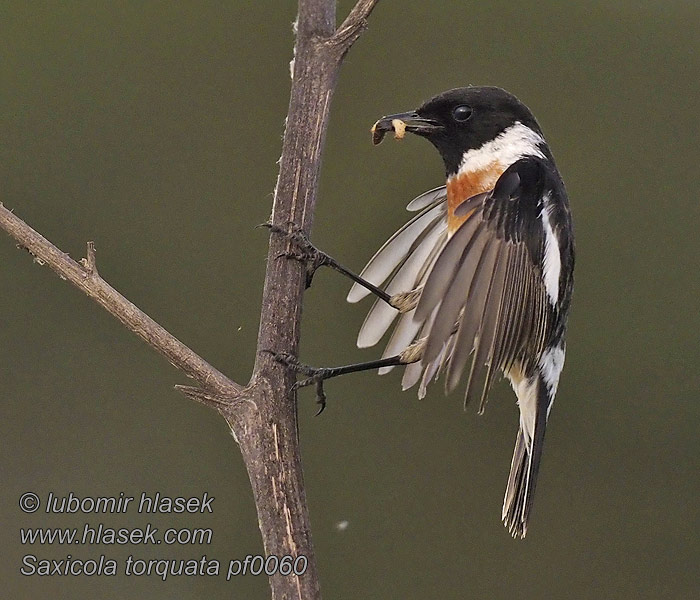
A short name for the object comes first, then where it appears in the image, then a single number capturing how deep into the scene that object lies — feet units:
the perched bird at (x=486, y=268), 8.95
